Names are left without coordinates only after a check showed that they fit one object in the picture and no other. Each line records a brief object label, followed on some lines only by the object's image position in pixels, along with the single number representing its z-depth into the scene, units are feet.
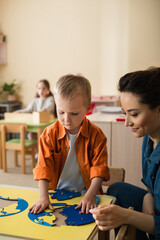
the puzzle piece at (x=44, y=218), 2.92
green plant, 16.96
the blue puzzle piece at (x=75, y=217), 2.94
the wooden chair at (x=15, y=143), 11.10
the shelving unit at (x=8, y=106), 16.30
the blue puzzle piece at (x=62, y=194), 3.60
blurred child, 13.73
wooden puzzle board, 2.66
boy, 3.92
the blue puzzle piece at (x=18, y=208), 3.15
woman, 2.94
